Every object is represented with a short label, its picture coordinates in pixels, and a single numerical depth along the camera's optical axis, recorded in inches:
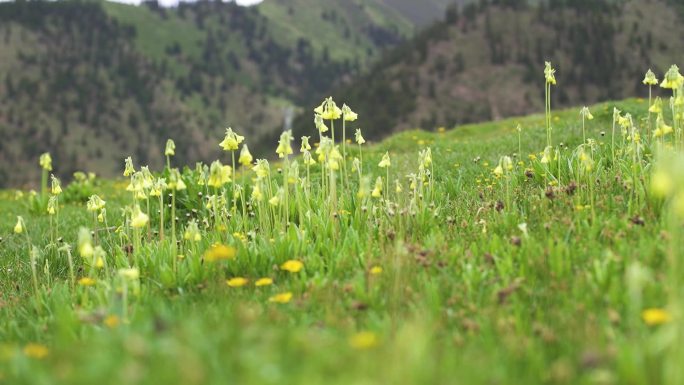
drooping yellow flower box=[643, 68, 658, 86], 249.8
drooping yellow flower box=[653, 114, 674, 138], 202.1
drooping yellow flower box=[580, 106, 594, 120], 268.9
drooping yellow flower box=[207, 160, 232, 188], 205.6
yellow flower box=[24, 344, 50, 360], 119.3
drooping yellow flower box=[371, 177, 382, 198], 213.9
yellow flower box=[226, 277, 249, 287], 181.6
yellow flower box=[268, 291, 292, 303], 163.2
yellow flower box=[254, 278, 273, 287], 181.0
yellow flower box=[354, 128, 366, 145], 260.2
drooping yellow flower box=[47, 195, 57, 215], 242.0
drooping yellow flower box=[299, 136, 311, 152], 254.1
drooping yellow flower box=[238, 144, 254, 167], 206.8
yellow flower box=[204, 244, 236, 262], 173.2
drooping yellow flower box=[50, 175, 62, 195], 246.8
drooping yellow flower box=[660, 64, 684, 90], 212.4
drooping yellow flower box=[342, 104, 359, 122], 245.0
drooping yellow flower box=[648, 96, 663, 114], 227.2
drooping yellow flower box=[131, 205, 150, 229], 201.0
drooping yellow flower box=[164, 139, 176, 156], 225.0
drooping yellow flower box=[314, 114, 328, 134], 243.0
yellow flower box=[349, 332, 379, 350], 108.6
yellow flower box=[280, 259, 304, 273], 187.6
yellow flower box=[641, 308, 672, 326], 120.1
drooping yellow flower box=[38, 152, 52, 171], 234.7
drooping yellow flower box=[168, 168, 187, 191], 200.1
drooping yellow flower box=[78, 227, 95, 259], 169.3
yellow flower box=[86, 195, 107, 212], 247.3
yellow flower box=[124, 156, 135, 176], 252.7
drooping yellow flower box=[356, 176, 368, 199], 201.6
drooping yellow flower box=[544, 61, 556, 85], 256.9
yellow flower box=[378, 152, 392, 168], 241.6
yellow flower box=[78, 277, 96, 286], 197.3
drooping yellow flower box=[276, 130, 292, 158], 212.4
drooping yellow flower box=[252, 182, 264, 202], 223.9
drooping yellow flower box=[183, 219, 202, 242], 205.3
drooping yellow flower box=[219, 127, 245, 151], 236.9
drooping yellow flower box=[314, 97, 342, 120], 235.0
